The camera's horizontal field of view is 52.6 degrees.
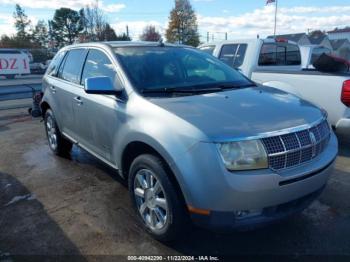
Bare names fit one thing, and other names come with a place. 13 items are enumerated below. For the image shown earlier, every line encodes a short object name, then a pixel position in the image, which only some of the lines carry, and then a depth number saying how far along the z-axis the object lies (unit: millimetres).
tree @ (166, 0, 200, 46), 59719
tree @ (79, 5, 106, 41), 49825
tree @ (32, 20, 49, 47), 74250
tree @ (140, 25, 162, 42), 64869
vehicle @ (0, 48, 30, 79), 15992
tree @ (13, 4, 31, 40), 78688
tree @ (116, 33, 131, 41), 60894
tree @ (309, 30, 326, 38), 88919
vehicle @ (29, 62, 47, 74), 36156
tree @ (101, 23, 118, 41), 50531
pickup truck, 5277
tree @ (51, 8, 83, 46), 73812
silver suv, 2648
